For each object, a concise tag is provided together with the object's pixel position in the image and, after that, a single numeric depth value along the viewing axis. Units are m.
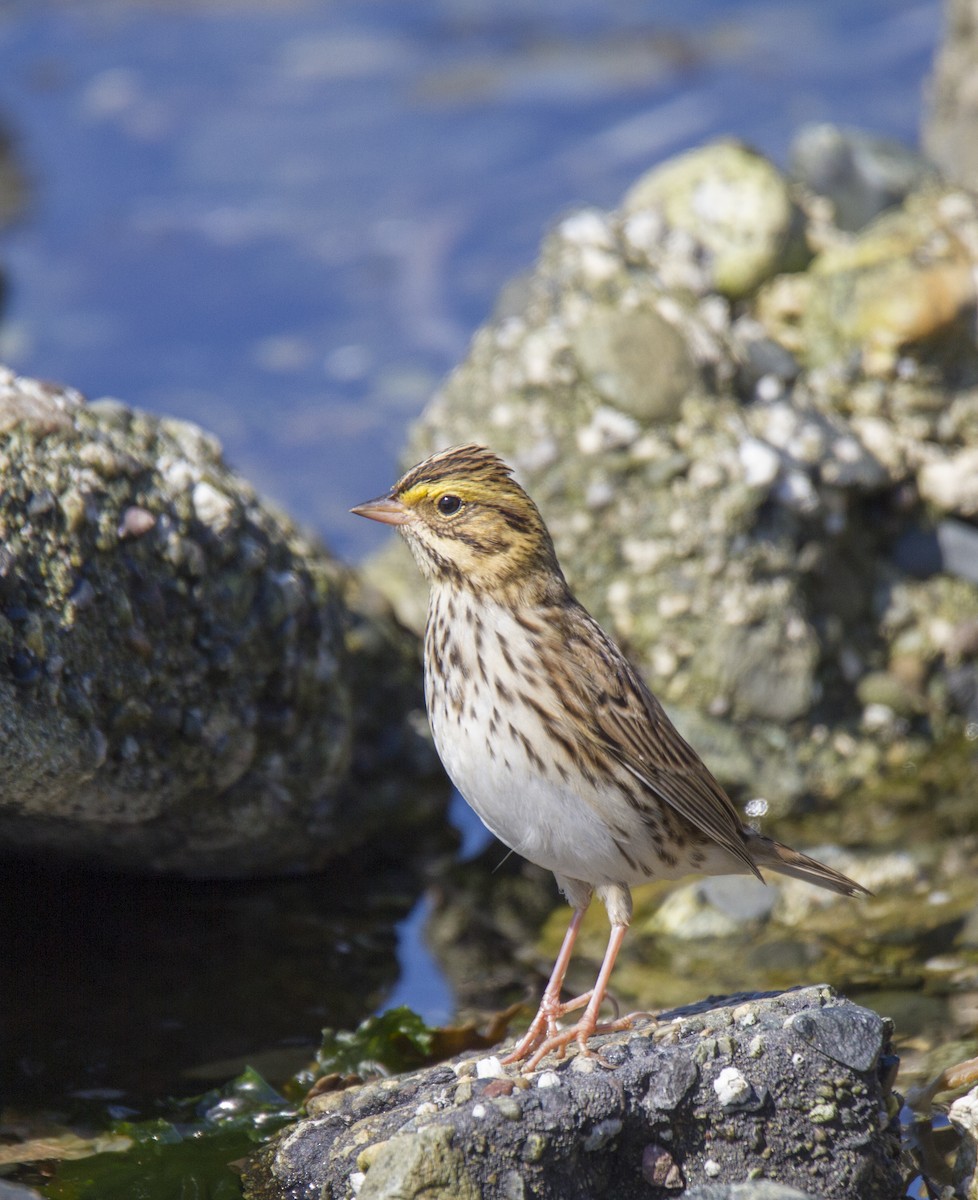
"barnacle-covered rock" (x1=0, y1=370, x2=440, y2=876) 10.86
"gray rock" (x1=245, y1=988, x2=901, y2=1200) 8.62
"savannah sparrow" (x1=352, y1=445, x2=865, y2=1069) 9.96
